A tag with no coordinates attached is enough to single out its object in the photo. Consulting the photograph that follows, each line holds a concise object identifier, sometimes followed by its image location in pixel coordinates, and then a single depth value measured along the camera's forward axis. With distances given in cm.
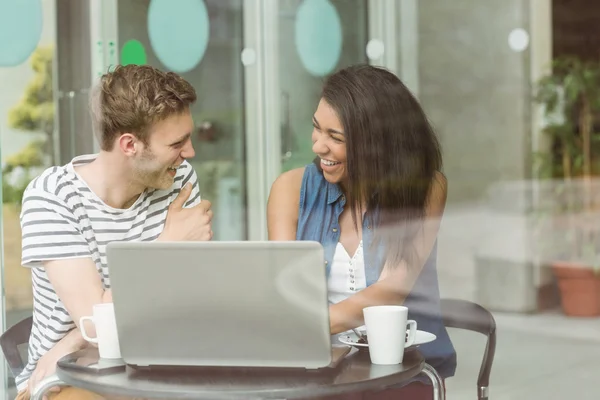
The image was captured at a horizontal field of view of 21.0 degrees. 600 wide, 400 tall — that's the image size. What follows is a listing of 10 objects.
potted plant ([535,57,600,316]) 376
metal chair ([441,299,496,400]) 330
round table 252
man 302
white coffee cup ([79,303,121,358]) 271
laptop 257
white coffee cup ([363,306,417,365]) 261
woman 318
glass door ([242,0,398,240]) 424
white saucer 275
